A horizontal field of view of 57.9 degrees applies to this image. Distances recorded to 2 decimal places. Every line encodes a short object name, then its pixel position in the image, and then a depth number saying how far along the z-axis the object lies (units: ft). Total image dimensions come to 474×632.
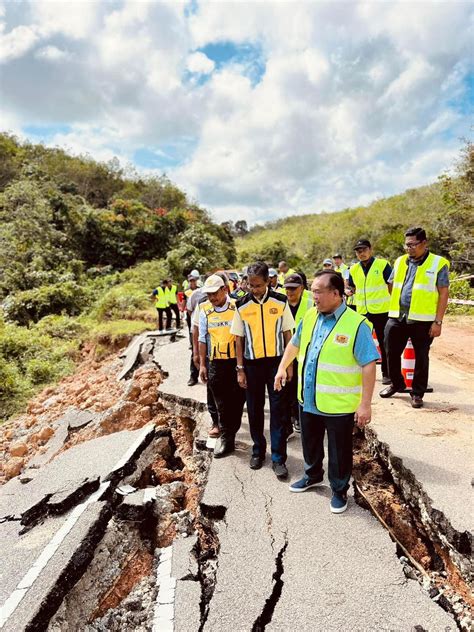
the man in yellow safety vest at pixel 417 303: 15.28
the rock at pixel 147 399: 21.66
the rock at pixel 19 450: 20.89
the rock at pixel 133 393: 22.72
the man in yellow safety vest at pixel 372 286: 18.61
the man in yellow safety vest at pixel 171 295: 39.09
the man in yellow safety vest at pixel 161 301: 38.88
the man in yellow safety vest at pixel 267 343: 12.76
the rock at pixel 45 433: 21.88
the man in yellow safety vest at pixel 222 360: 14.35
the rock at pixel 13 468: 18.38
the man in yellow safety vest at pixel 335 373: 9.87
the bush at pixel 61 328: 45.98
